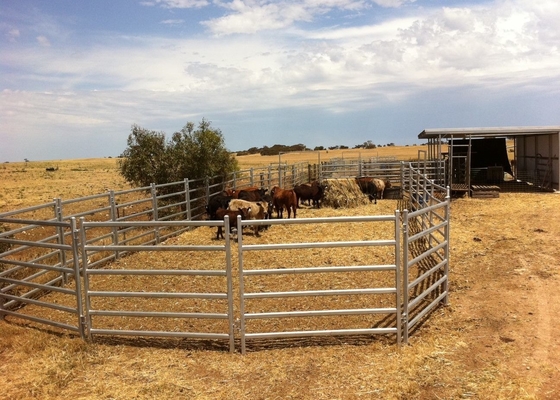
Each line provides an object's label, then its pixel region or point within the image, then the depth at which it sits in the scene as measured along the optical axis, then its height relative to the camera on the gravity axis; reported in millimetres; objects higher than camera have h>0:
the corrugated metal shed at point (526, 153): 19234 +65
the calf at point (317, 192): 16578 -1121
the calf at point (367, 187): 18234 -1106
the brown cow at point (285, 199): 14188 -1152
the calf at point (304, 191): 16422 -1056
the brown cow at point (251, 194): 13548 -930
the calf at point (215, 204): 12173 -1064
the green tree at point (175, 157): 15812 +370
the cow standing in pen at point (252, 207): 11992 -1160
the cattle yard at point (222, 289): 5039 -1941
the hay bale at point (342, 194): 16953 -1293
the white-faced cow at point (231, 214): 10812 -1251
